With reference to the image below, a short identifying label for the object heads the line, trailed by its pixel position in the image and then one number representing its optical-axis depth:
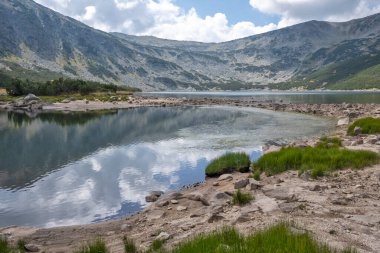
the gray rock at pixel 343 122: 59.22
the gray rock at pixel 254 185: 19.80
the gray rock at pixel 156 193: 24.78
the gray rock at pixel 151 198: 23.94
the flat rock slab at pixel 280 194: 16.13
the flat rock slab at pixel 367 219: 12.20
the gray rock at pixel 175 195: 22.62
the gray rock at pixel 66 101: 125.47
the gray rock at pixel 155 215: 18.81
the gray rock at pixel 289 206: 13.90
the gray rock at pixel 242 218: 13.17
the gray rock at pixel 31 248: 15.23
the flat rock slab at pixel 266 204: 14.52
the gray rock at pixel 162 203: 21.18
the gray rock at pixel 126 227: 17.72
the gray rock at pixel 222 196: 18.58
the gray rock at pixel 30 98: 122.56
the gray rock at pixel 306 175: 20.70
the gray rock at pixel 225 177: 25.12
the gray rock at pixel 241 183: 20.98
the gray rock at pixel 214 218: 14.35
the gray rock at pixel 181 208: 19.45
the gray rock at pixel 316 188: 17.55
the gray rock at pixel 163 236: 12.81
